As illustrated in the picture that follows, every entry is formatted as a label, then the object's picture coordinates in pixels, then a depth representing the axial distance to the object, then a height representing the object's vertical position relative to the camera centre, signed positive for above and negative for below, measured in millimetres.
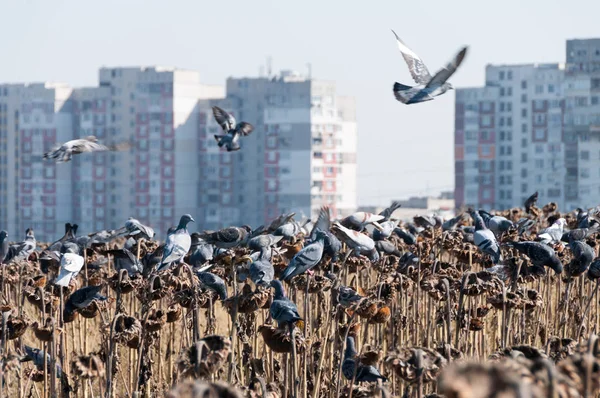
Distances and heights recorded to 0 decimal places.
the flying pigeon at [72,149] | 23125 -38
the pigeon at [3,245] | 18394 -652
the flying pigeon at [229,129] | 28516 +171
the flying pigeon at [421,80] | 16219 +380
